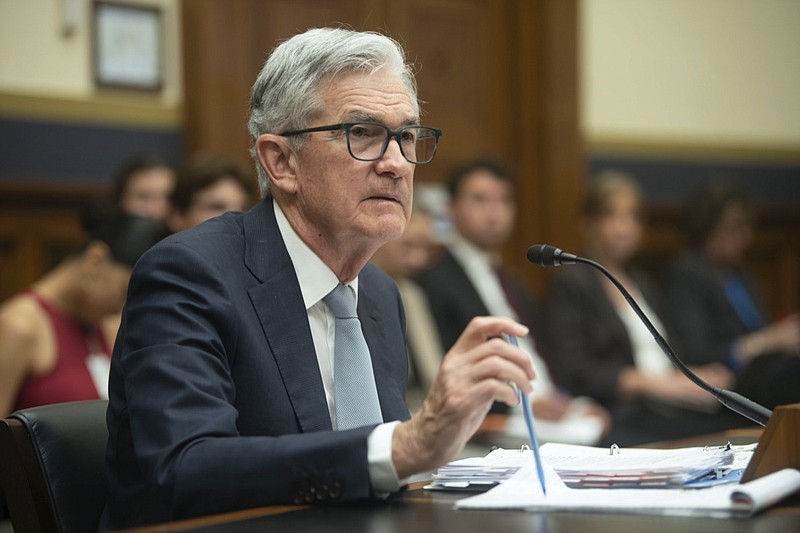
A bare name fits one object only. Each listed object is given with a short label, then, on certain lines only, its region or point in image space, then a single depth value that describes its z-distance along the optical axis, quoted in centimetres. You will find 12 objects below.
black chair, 325
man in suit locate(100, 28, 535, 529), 271
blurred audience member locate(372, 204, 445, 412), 788
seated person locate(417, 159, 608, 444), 855
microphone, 315
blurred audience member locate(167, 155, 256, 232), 671
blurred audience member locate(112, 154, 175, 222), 772
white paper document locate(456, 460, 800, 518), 244
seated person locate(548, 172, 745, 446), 848
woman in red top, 609
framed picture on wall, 837
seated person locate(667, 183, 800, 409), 991
